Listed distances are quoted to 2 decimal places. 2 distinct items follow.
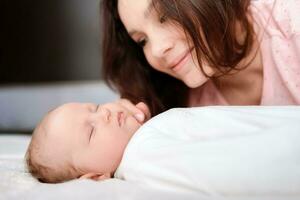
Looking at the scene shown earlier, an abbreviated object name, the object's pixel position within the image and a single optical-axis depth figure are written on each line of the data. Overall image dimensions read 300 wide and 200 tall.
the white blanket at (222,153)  0.79
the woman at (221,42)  1.23
